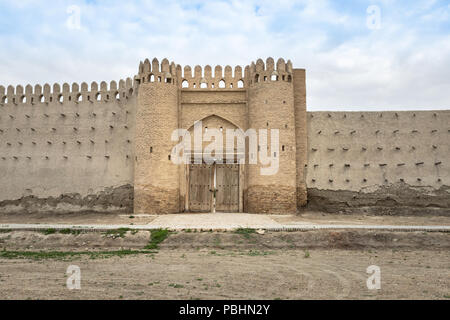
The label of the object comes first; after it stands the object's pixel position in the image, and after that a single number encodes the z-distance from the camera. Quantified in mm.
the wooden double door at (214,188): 16969
